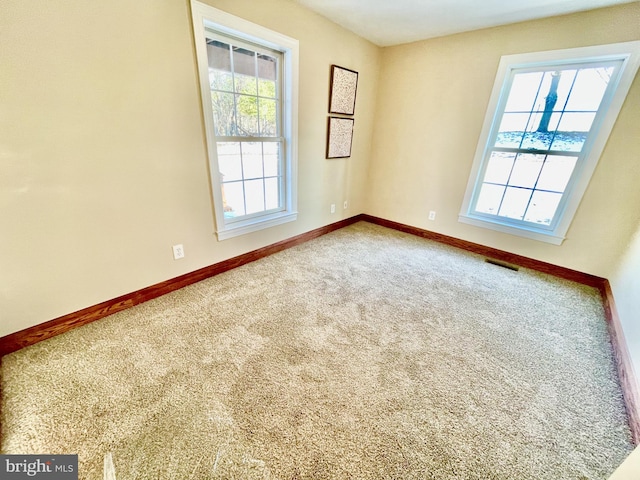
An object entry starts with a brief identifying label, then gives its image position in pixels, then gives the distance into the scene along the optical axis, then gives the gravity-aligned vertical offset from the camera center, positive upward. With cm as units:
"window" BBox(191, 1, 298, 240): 193 +14
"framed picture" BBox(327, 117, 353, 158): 296 +2
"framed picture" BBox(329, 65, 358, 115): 277 +51
